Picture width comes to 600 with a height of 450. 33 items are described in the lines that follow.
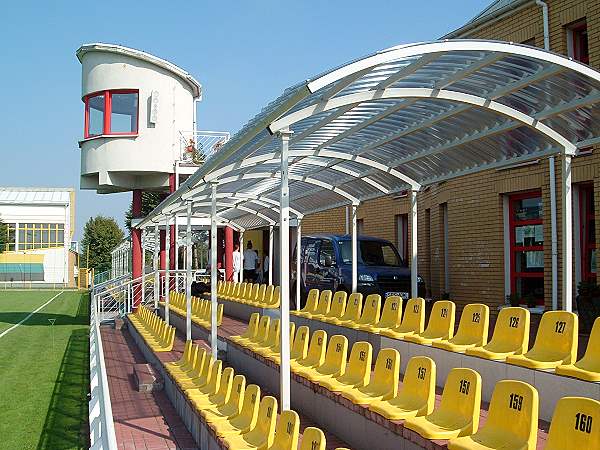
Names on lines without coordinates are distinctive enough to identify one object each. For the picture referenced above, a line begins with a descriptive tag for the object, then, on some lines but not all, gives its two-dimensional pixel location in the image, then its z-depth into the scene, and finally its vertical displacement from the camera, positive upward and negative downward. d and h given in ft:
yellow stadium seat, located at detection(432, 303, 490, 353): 24.53 -2.49
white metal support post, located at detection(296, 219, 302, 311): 46.78 -0.20
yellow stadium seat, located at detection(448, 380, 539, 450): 13.85 -3.26
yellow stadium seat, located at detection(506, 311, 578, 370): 20.01 -2.41
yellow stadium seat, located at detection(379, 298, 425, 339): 28.80 -2.51
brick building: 41.42 +3.27
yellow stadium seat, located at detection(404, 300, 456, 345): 26.86 -2.50
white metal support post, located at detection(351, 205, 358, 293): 42.57 +0.57
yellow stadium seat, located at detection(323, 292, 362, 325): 35.91 -2.56
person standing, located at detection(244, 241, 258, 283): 82.64 -0.16
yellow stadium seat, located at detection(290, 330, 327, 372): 26.91 -3.60
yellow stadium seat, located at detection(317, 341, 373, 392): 22.71 -3.67
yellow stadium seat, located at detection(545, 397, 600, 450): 12.16 -2.90
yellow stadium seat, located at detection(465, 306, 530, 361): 22.22 -2.45
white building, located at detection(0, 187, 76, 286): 240.53 +9.48
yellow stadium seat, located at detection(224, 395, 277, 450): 18.56 -4.62
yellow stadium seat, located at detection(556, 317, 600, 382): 17.95 -2.74
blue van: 50.42 -0.41
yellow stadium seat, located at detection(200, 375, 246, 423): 22.71 -4.78
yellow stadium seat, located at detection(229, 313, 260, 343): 37.51 -3.67
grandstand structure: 17.18 -2.29
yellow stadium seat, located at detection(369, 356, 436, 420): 18.31 -3.59
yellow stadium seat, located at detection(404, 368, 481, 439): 16.10 -3.55
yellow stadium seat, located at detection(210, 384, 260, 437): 20.61 -4.74
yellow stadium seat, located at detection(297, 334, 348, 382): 24.76 -3.63
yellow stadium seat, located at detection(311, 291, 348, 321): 38.14 -2.53
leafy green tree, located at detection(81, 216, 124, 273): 297.33 +9.21
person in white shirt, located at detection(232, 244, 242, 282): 80.23 -0.27
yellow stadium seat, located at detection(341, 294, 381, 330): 33.63 -2.52
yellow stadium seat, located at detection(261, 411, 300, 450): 16.25 -4.04
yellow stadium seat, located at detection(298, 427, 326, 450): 14.74 -3.79
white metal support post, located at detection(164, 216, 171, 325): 53.21 -1.54
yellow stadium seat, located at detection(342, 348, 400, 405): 20.53 -3.62
